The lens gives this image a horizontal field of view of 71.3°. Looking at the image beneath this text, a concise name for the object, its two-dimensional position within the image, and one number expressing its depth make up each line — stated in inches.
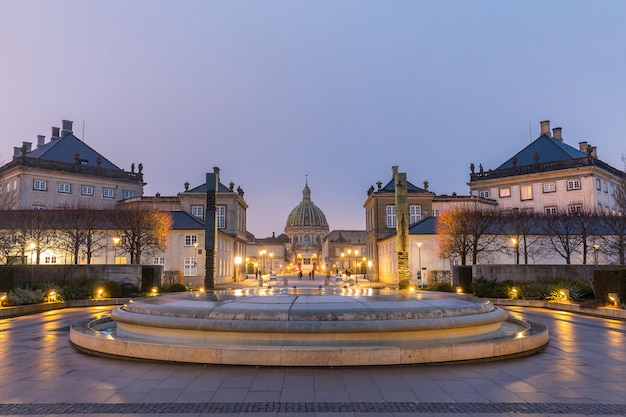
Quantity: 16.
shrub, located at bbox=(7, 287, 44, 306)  885.2
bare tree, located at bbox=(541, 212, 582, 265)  1807.7
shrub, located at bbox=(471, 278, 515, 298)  1149.7
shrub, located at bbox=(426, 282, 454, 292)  1286.9
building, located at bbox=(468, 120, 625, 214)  2753.4
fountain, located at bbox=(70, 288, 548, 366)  398.3
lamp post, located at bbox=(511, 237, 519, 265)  1673.2
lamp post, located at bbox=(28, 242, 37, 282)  1590.3
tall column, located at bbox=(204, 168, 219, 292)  1063.2
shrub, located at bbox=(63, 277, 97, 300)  1049.5
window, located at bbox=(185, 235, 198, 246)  2114.9
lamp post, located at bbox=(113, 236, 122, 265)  1858.5
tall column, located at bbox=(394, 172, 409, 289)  1024.2
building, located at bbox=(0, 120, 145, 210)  2709.2
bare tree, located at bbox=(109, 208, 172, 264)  1766.7
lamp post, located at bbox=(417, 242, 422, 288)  2086.1
